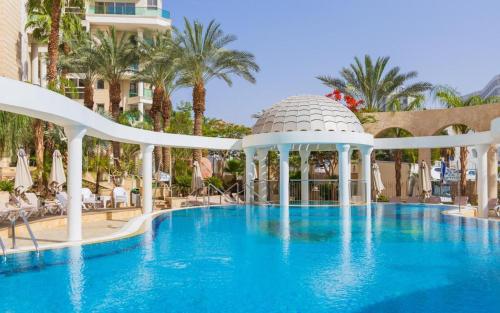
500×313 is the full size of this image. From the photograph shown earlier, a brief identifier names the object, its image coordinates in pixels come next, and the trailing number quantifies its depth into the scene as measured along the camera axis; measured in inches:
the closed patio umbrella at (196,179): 1009.5
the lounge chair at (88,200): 762.6
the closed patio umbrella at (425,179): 1043.9
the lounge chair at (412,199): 1095.6
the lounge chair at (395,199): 1120.0
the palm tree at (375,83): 1279.5
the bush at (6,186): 944.3
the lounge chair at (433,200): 1053.2
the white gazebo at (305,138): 967.0
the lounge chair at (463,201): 959.0
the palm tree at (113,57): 1163.9
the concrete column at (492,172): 1022.4
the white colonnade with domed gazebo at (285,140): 506.9
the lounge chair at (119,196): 857.5
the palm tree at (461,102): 1210.0
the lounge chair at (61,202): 653.9
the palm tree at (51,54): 852.6
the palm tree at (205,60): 1145.4
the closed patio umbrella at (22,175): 566.9
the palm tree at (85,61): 1160.8
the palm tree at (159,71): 1147.9
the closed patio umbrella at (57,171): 657.4
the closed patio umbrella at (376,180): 1079.6
